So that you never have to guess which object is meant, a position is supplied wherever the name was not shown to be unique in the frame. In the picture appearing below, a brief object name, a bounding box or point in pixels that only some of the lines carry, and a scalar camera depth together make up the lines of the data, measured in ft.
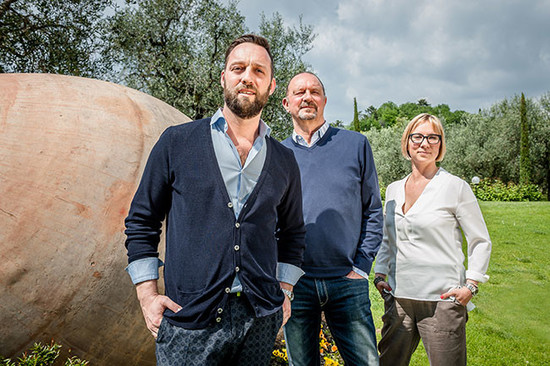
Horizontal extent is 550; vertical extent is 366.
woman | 9.31
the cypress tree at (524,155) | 89.51
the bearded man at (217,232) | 5.76
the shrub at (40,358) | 8.28
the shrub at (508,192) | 81.76
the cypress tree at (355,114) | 140.92
